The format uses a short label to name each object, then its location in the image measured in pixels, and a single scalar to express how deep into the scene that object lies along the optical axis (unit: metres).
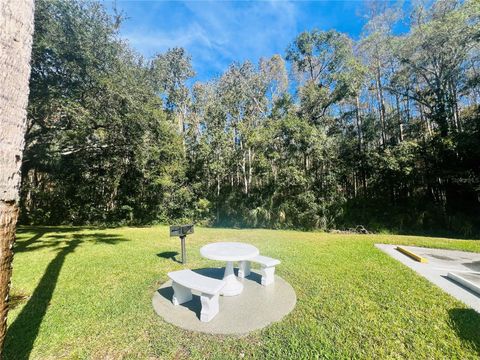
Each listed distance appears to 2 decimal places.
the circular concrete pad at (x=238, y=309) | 2.93
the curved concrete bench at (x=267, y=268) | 4.03
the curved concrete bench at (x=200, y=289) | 3.02
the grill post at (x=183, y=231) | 5.17
